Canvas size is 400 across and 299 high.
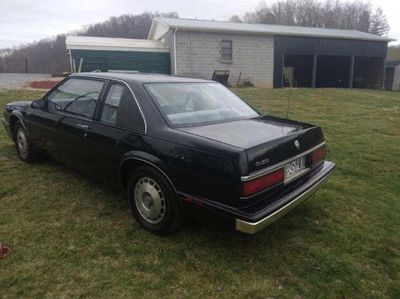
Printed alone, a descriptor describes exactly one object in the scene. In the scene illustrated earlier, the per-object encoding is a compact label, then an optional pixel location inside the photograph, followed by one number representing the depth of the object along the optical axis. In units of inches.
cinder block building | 791.7
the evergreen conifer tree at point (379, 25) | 2615.7
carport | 892.6
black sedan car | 100.9
